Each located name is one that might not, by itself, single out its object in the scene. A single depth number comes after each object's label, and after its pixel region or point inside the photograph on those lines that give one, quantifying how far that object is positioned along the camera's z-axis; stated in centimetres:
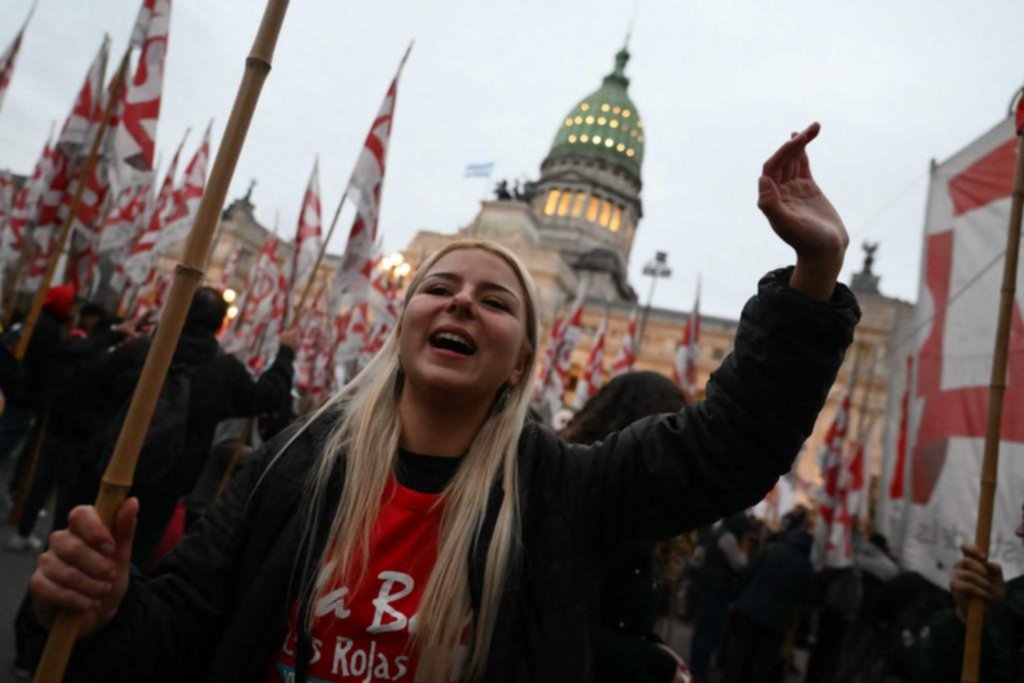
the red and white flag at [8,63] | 752
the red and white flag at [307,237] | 855
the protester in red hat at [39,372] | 531
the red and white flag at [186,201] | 959
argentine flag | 4576
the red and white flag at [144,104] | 628
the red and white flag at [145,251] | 978
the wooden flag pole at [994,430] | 231
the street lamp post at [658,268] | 3312
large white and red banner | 358
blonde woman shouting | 134
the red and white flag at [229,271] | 1790
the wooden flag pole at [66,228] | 447
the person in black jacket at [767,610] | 593
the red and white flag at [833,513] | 725
